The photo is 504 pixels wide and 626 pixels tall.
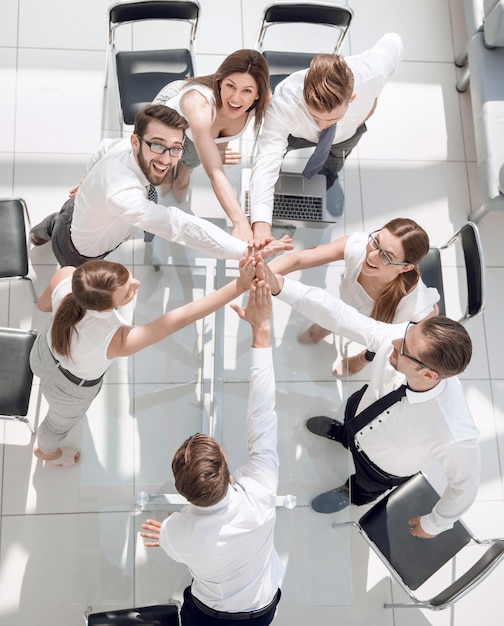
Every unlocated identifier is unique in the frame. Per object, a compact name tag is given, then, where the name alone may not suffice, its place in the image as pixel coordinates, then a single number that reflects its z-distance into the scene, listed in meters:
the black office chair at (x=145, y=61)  3.65
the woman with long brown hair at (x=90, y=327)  2.51
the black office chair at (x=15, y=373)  3.16
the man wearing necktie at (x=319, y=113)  2.88
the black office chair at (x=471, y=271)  3.39
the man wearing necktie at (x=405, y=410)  2.54
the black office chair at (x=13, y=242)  3.43
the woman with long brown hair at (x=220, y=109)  2.93
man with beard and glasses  2.70
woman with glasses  2.92
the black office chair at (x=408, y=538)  3.17
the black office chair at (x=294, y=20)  3.72
